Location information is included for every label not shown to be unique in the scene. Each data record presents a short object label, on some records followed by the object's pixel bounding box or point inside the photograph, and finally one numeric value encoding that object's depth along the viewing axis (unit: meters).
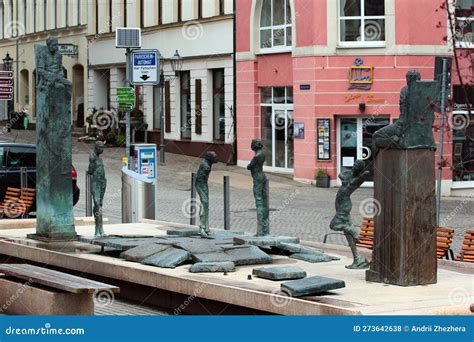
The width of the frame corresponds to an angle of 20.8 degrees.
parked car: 24.61
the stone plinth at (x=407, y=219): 12.75
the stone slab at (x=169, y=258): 14.18
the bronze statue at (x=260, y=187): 15.24
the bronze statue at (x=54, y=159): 16.81
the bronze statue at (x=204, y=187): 16.48
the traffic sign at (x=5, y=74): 28.62
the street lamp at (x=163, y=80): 40.84
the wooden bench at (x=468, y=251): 15.39
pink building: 34.66
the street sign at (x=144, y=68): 24.92
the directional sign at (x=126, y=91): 26.25
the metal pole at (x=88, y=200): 23.41
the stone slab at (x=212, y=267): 13.77
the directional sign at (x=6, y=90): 27.71
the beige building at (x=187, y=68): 42.09
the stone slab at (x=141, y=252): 14.65
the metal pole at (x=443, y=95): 17.45
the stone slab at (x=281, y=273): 13.03
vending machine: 23.84
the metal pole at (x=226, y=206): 20.52
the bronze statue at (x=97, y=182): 16.80
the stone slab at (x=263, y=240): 15.33
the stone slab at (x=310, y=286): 11.92
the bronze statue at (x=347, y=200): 13.85
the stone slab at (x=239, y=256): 14.25
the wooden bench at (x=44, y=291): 11.78
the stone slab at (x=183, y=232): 17.09
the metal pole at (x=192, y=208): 21.88
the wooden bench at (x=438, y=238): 15.77
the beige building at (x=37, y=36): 55.56
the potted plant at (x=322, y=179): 35.28
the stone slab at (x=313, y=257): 14.91
